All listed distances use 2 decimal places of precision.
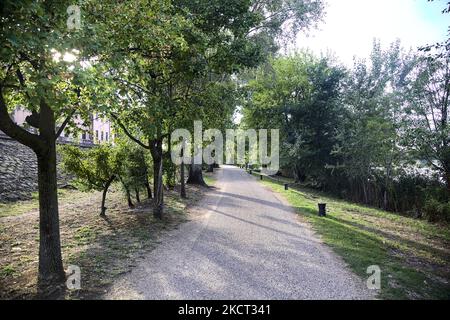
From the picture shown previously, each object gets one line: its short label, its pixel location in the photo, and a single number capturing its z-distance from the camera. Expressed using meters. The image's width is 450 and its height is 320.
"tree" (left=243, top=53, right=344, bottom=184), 26.03
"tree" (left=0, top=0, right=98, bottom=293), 4.23
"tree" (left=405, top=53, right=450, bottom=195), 15.39
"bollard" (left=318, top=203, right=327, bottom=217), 13.08
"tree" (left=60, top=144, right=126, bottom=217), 11.20
